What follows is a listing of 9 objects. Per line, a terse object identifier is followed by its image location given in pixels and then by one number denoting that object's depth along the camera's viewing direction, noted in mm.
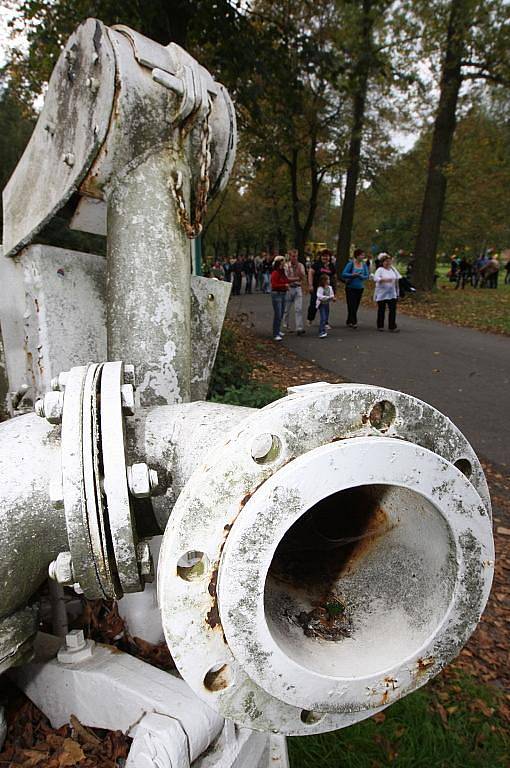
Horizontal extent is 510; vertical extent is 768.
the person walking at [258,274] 28109
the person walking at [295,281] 9508
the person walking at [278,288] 9211
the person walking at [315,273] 10398
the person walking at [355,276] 10125
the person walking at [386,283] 9688
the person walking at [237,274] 24219
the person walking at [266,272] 24438
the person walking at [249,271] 25981
